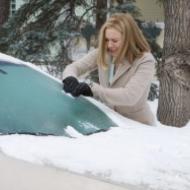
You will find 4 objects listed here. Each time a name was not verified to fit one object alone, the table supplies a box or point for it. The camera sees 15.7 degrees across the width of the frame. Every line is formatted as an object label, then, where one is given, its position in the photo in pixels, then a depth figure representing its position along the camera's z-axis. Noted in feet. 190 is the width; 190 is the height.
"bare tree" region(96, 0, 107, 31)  35.59
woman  14.04
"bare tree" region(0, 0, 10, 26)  42.10
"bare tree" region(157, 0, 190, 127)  25.90
